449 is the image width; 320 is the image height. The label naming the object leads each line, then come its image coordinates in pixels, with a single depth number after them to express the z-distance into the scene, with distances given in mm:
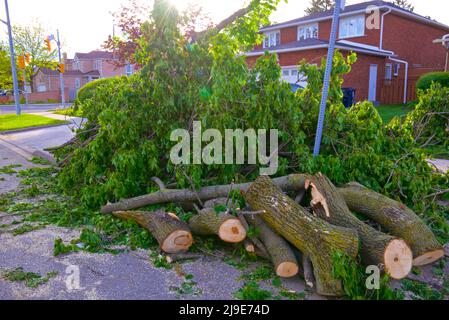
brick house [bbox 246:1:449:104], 22641
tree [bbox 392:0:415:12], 53969
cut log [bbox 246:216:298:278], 3459
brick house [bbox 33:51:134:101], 59719
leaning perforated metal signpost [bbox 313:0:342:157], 4336
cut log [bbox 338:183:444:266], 3748
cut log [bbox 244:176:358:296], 3275
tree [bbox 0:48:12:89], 43750
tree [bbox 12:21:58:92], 50000
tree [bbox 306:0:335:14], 50531
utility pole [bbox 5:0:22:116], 21062
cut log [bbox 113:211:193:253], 4016
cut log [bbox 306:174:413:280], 3392
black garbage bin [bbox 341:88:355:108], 15742
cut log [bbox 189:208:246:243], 3854
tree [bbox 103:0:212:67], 13617
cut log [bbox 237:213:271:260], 3831
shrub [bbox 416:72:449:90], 16891
